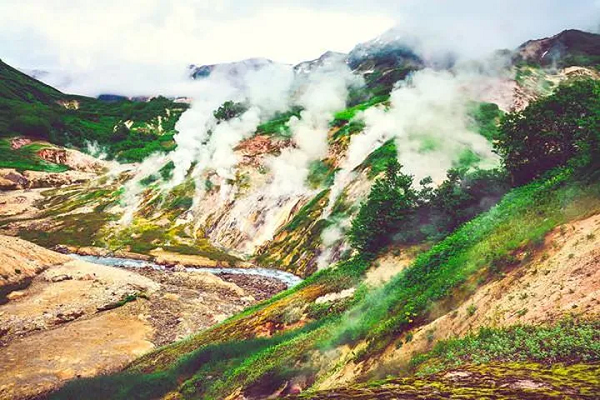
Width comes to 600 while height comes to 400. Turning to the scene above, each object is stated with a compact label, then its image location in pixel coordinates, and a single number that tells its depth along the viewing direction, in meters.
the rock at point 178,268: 86.32
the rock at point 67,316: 51.69
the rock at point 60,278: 64.05
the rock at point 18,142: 189.49
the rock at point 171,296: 62.88
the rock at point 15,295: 56.19
